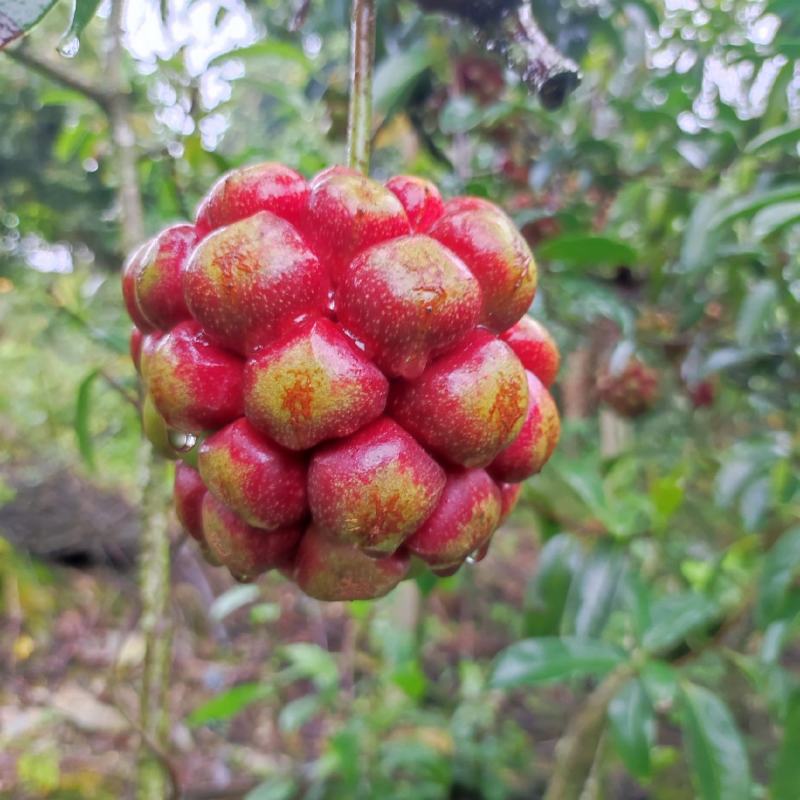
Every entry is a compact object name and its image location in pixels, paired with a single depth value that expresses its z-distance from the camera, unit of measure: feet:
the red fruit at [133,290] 0.51
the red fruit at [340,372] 0.42
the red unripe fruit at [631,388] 1.15
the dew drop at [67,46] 0.40
